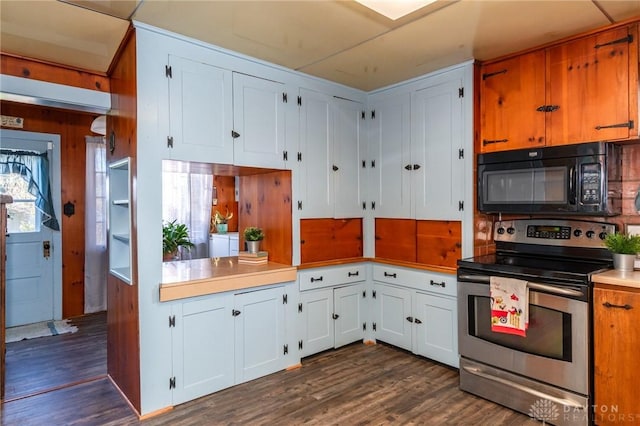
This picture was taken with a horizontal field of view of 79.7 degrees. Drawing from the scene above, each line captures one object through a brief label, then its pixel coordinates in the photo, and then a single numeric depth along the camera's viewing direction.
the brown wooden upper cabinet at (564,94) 2.39
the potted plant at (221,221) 5.58
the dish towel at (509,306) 2.42
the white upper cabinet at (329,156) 3.33
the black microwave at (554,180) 2.45
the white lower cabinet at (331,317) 3.29
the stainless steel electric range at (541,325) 2.25
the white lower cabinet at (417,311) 3.11
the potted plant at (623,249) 2.34
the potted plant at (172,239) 3.25
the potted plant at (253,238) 3.33
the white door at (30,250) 4.32
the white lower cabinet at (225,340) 2.55
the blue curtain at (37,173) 4.34
